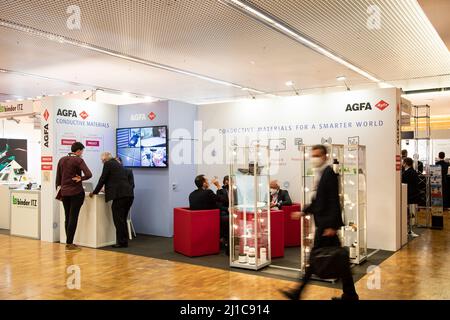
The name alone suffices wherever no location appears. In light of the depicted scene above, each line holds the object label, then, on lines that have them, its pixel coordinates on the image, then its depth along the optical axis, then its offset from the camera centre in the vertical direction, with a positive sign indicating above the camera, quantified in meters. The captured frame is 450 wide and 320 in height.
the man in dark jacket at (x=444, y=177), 10.45 -0.43
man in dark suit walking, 3.83 -0.48
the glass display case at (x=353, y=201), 5.89 -0.53
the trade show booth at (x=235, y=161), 5.76 +0.10
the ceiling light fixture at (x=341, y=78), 9.39 +1.95
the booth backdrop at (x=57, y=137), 7.55 +0.55
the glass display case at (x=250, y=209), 5.57 -0.59
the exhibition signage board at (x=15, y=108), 8.34 +1.21
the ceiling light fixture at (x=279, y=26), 5.08 +1.92
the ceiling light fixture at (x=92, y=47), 5.88 +1.95
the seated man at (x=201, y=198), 6.48 -0.50
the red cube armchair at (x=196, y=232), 6.30 -1.02
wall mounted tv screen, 7.98 +0.39
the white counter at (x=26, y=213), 7.87 -0.87
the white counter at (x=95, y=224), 7.10 -1.00
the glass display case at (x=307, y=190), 5.33 -0.33
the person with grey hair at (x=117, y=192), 7.03 -0.43
